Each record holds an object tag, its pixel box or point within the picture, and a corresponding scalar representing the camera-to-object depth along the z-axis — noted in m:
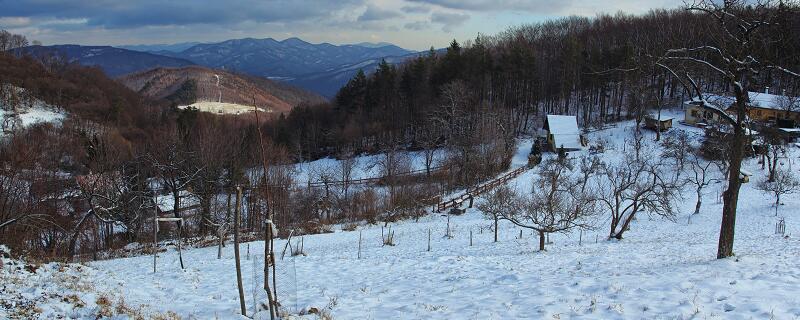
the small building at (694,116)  53.81
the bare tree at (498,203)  24.34
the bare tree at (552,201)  20.55
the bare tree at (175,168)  32.22
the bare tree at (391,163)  45.03
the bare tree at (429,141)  49.59
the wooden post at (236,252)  8.95
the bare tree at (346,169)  45.17
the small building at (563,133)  51.91
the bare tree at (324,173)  46.06
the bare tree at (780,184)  31.80
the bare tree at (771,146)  37.73
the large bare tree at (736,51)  11.52
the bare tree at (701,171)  39.98
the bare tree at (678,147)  41.44
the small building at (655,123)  52.09
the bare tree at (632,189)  22.75
